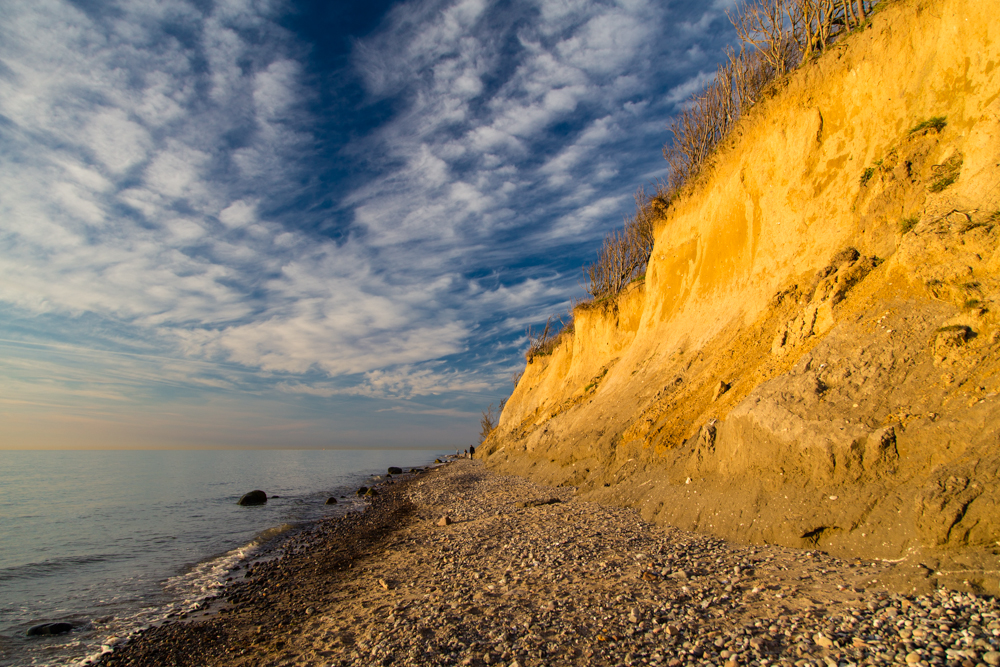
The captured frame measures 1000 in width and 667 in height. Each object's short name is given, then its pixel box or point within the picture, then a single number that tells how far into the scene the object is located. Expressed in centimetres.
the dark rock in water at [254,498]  2416
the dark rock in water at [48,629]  827
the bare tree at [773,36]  1394
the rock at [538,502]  1324
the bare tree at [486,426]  5344
